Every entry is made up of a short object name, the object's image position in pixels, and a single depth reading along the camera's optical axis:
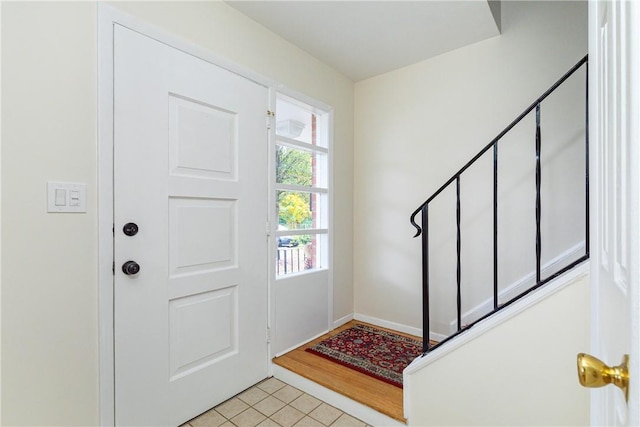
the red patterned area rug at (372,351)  1.95
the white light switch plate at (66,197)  1.24
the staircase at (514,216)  1.98
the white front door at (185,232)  1.45
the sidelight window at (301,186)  2.27
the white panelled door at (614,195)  0.33
